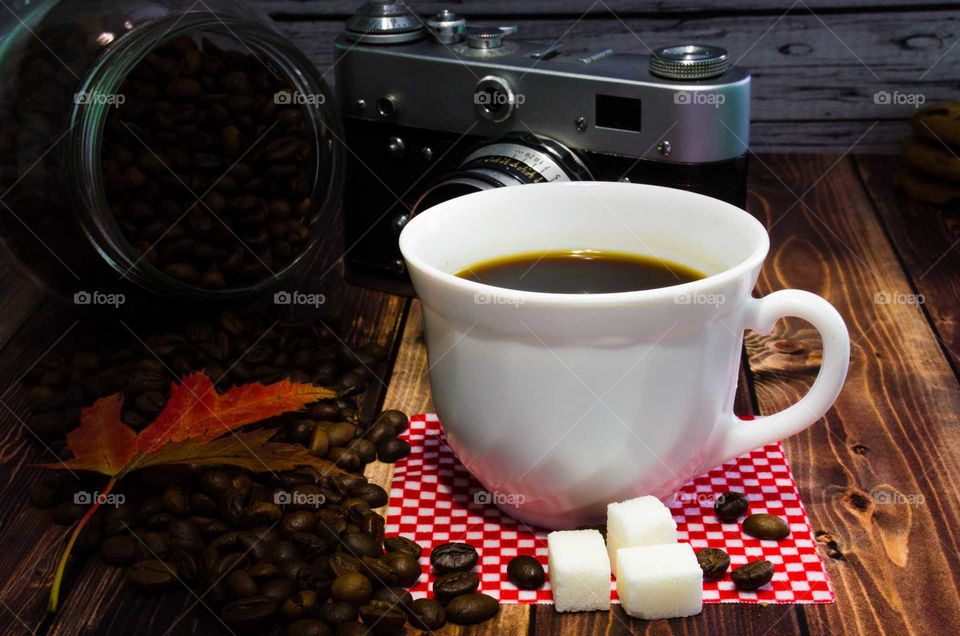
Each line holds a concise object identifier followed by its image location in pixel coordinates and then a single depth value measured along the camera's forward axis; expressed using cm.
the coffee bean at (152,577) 36
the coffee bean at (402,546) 37
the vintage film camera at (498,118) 46
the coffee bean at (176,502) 38
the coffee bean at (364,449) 41
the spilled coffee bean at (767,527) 37
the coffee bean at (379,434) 41
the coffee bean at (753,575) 36
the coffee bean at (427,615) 35
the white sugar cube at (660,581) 35
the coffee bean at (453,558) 36
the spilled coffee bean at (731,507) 38
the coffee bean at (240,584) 36
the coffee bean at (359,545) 37
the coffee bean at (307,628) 35
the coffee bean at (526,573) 36
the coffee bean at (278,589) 35
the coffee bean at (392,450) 41
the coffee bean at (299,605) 35
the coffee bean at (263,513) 38
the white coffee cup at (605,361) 35
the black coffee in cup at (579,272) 38
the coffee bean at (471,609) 35
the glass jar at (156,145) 46
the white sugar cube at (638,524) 35
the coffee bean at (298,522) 38
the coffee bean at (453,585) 36
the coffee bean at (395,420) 42
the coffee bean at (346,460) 40
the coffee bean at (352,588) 35
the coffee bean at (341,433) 41
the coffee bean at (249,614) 35
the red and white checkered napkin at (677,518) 36
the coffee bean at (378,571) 36
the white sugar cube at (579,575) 35
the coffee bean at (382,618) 35
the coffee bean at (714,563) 36
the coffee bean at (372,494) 39
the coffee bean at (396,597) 35
